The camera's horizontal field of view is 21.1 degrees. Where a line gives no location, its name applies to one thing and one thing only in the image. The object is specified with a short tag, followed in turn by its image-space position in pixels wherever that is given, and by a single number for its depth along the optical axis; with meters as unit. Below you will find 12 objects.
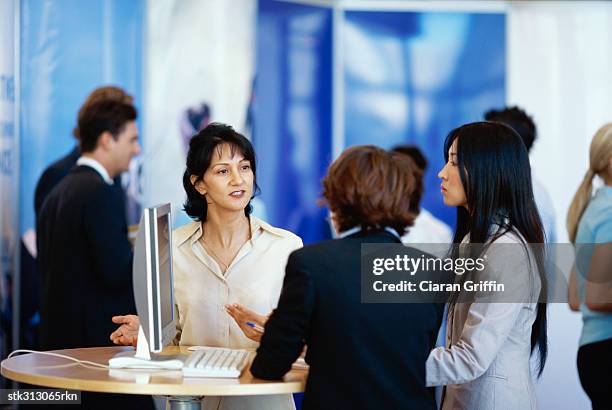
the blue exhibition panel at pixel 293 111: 12.33
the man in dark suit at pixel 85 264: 7.19
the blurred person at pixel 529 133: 8.13
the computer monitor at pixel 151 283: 4.71
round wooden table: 4.44
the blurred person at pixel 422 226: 9.53
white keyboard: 4.67
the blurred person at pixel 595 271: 6.38
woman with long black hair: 5.08
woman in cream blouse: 5.78
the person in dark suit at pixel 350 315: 4.50
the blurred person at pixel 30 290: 9.55
